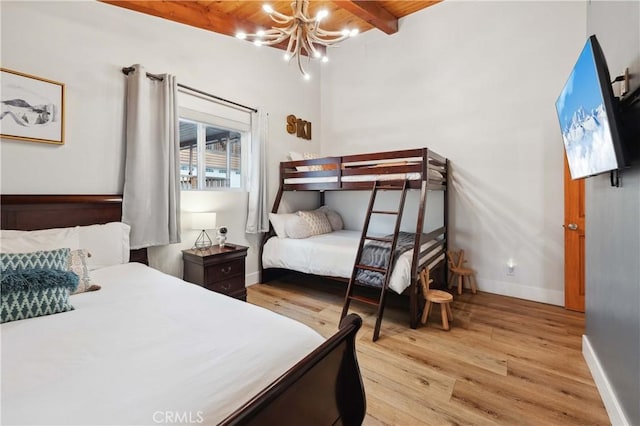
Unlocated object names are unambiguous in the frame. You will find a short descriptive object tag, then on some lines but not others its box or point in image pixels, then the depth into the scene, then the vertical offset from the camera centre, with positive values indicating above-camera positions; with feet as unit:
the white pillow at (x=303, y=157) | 12.71 +2.71
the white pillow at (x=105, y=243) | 6.90 -0.74
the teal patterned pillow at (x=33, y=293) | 4.22 -1.22
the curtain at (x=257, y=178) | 11.97 +1.49
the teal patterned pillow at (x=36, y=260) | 4.80 -0.82
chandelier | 7.32 +4.93
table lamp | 9.59 -0.26
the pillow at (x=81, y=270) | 5.51 -1.12
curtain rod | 8.41 +4.38
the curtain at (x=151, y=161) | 8.28 +1.58
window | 10.60 +2.48
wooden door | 9.53 -1.02
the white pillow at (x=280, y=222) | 12.25 -0.37
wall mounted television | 4.12 +1.61
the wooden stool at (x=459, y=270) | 11.39 -2.28
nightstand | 9.07 -1.82
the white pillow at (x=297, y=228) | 11.90 -0.61
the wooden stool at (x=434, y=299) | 8.43 -2.55
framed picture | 6.57 +2.54
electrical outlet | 11.07 -2.10
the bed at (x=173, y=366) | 2.50 -1.65
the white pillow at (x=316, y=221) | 12.55 -0.36
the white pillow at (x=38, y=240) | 5.61 -0.55
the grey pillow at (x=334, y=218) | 14.14 -0.23
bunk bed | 8.95 +0.57
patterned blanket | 8.95 -1.44
